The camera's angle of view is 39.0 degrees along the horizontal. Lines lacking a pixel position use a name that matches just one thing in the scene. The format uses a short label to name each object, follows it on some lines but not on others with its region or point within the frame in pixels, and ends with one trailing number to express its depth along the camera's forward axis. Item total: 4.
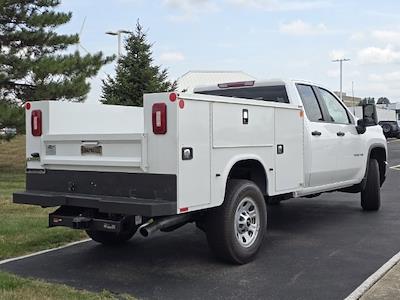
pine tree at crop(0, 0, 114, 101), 16.95
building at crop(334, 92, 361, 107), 105.44
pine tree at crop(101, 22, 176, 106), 19.47
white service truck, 5.26
